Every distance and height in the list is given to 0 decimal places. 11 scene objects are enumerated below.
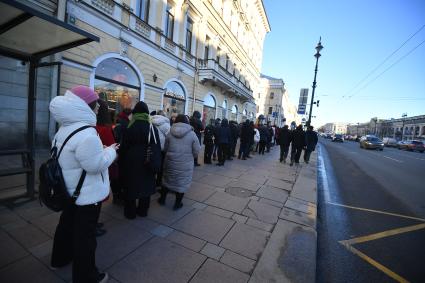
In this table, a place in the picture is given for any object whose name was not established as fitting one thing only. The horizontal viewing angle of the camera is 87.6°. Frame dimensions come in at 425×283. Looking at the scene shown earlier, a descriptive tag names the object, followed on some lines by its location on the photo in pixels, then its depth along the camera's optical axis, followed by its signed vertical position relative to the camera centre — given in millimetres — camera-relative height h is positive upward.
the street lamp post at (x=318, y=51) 14727 +5641
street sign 16000 +2644
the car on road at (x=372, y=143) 24812 -203
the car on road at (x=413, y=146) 31688 -139
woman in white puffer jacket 1840 -430
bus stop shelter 2791 +1095
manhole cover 5264 -1549
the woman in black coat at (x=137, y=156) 3223 -538
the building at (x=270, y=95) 57688 +9692
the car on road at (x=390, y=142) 39931 +50
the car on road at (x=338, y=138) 41469 -77
